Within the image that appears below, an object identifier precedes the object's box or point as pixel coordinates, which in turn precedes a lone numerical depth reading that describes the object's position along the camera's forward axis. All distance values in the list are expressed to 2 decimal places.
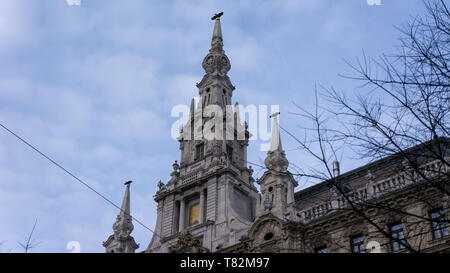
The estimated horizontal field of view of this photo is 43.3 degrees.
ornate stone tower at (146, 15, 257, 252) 39.03
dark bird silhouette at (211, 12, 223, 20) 58.03
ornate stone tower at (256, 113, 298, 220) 35.19
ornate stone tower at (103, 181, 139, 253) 43.84
